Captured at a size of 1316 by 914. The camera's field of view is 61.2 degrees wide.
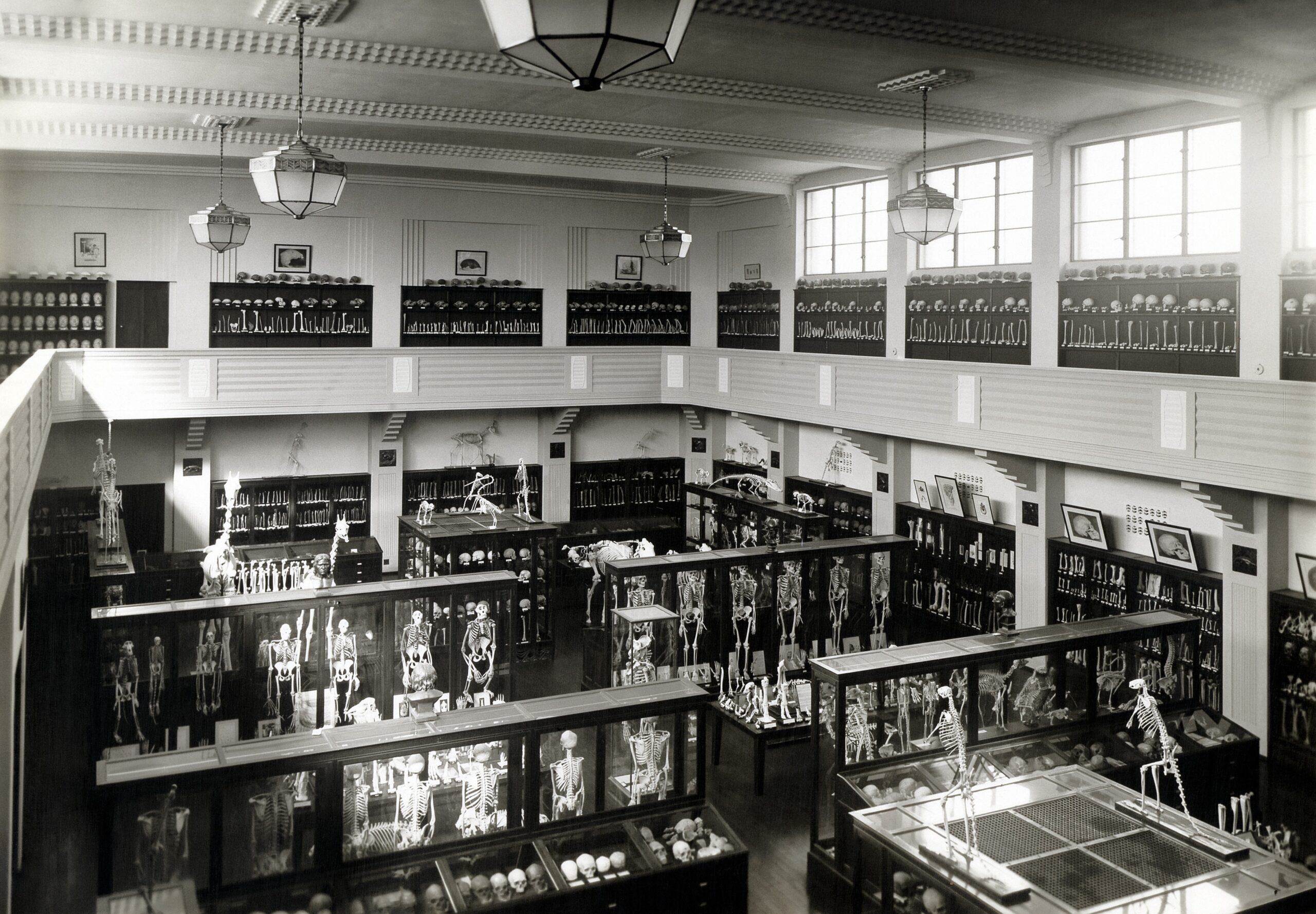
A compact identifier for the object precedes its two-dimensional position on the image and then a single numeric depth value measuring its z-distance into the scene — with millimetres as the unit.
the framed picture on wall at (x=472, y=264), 18109
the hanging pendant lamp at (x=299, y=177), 7977
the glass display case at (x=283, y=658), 9789
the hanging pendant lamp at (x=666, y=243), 14164
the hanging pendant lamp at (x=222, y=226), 12430
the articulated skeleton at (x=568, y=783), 7680
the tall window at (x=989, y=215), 13539
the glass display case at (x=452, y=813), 6566
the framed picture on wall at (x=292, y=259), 16891
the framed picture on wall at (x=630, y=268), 19406
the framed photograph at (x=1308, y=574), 10250
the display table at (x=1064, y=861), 6227
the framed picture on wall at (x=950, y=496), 14297
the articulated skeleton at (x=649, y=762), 7918
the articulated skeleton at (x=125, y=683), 9656
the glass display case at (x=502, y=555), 13367
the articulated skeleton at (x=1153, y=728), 7387
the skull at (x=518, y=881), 6918
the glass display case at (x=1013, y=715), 8234
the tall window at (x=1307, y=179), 10055
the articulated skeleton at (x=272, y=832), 6773
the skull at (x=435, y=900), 6621
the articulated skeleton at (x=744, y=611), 12156
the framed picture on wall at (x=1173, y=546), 11336
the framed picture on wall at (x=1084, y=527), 12406
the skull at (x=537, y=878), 6969
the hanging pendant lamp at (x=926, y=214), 10133
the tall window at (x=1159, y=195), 11070
